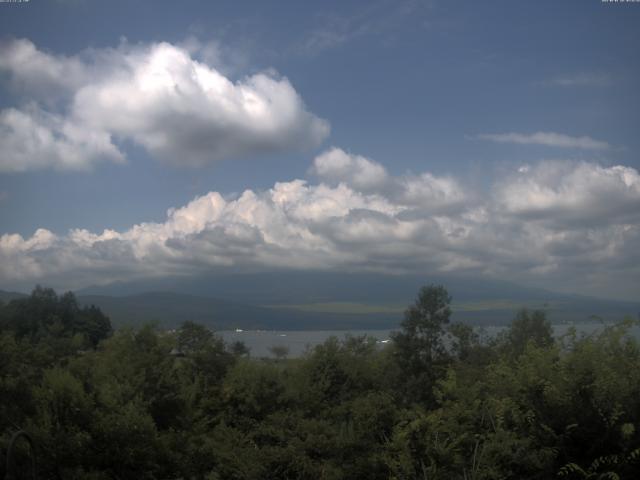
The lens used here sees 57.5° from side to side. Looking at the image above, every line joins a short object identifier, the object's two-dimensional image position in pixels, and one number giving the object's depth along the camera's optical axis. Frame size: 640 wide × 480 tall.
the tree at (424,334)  29.81
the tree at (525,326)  33.23
